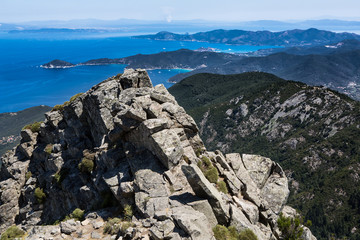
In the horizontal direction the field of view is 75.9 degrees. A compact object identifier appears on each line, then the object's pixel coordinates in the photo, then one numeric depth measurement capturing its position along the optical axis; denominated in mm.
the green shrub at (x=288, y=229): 20453
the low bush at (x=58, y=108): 40881
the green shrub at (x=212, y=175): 21500
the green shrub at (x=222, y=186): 21141
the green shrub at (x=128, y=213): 18109
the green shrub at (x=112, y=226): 17166
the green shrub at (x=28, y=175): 38844
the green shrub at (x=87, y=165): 28172
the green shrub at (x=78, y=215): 22316
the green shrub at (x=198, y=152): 25873
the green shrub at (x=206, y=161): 23652
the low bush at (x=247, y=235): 15734
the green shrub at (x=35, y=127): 42500
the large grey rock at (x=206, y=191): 16734
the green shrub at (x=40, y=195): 33875
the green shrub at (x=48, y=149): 36662
